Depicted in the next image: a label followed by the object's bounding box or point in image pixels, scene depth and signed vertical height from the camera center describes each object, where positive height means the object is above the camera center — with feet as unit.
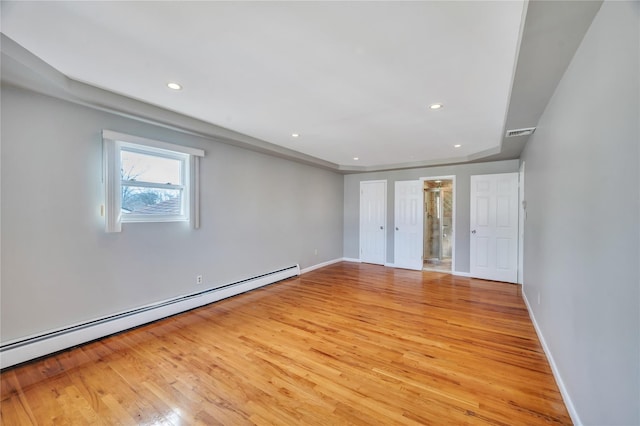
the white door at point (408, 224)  19.52 -1.19
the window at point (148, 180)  9.02 +1.12
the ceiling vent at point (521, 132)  10.20 +3.12
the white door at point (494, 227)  15.81 -1.14
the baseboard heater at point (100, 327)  7.29 -4.03
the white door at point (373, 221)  21.21 -1.03
